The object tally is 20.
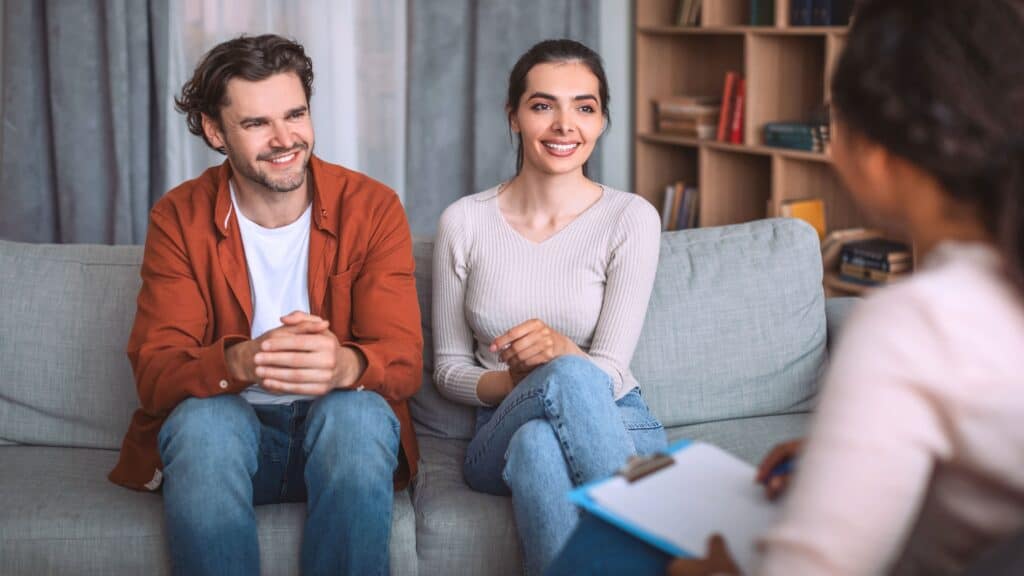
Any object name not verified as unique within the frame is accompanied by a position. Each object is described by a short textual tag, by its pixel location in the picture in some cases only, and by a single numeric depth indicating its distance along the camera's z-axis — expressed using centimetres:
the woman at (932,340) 85
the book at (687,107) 405
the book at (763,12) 367
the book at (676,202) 427
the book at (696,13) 401
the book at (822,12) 340
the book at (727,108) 388
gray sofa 203
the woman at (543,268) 194
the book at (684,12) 404
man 172
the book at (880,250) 330
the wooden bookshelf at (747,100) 371
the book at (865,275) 330
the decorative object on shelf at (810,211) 362
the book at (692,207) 421
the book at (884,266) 329
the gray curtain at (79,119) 360
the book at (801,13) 348
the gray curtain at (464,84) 396
